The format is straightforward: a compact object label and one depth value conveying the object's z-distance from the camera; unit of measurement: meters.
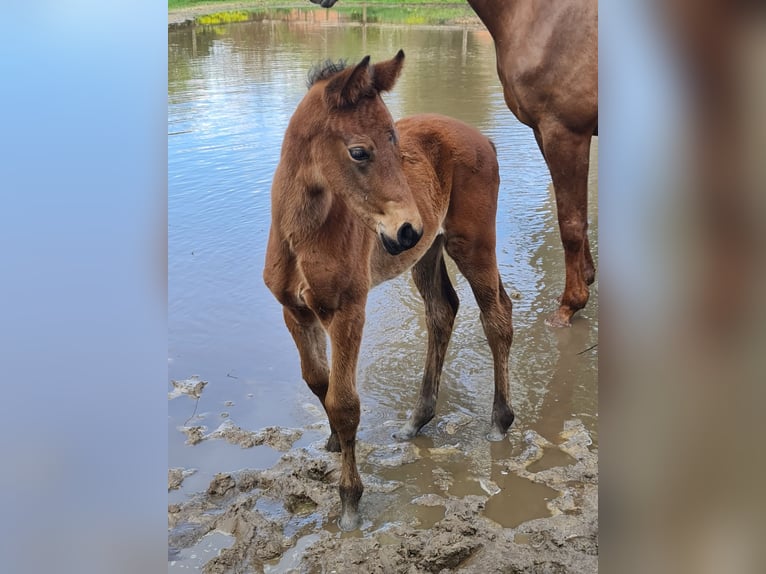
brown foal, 1.52
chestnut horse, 2.73
